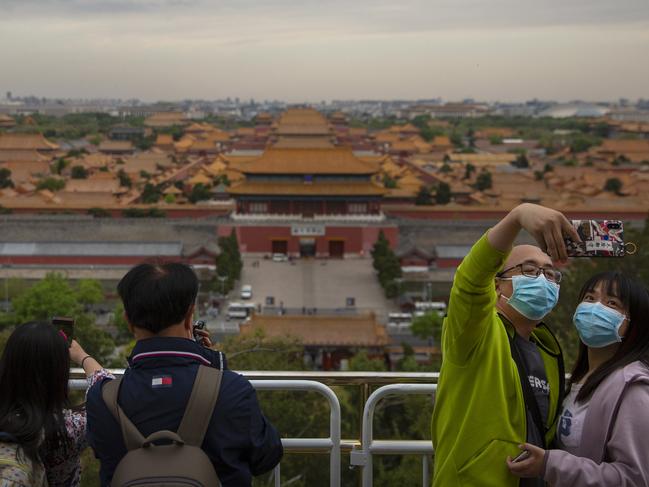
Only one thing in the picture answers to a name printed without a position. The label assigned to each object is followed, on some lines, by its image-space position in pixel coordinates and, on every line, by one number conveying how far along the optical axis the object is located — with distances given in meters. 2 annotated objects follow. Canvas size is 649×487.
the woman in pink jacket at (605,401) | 1.61
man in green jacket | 1.60
